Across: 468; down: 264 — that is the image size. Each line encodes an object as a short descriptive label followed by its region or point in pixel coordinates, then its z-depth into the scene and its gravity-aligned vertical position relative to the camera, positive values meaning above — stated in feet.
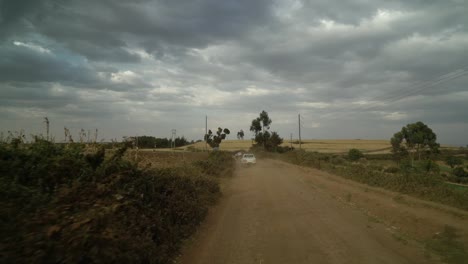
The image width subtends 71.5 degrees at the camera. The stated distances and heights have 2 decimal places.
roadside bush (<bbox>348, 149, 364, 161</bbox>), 172.55 -7.39
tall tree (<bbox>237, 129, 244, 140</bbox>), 462.19 +12.57
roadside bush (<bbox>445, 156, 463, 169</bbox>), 162.11 -10.71
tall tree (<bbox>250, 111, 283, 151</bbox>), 269.64 +6.53
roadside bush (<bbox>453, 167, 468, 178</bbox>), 126.43 -12.76
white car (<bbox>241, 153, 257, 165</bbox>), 135.80 -6.89
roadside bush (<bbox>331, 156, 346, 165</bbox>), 114.62 -6.99
